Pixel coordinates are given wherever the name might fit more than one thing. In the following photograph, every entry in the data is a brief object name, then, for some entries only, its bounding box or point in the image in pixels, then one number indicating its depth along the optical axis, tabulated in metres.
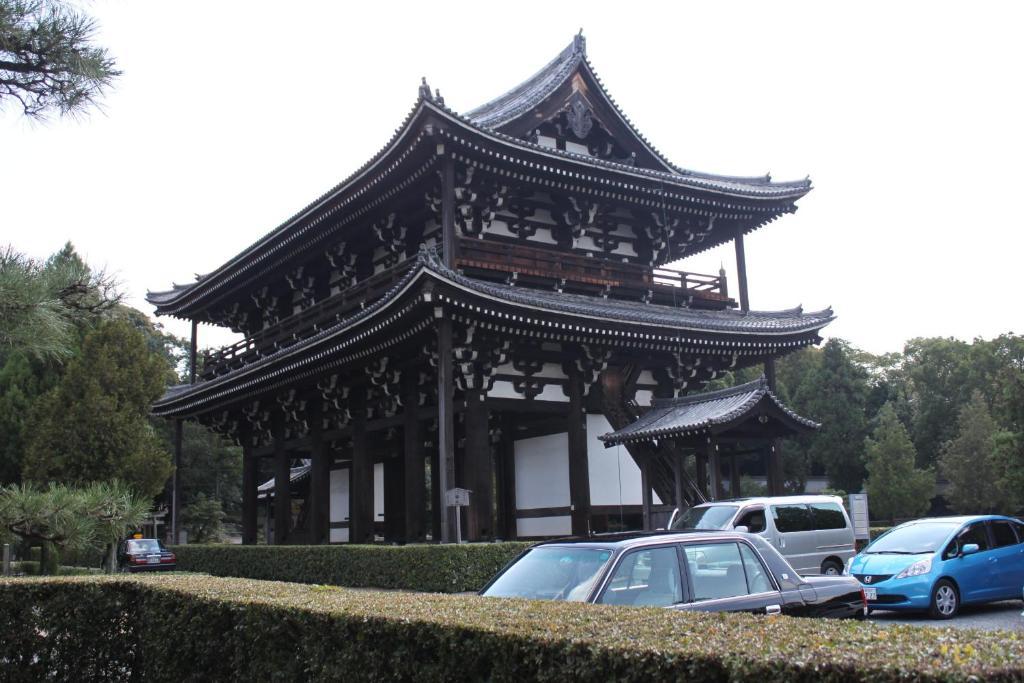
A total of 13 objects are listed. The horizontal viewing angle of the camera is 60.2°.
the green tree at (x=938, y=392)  56.81
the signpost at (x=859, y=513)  21.53
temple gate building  20.09
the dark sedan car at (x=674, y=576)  7.12
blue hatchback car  13.14
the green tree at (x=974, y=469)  46.34
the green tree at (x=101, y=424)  37.56
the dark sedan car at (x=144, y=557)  33.12
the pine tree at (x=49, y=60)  7.34
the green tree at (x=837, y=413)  53.09
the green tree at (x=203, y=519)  49.31
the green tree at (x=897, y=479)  46.44
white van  15.59
